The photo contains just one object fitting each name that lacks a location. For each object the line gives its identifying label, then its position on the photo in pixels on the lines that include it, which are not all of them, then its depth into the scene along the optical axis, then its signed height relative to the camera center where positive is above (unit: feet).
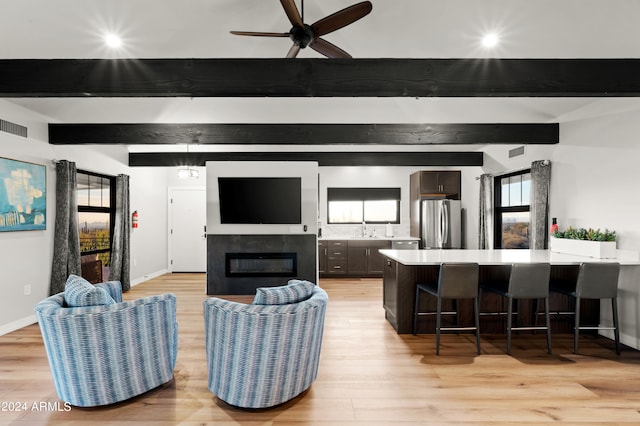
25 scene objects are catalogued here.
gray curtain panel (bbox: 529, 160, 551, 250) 15.60 +0.56
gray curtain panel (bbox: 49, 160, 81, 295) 15.66 -0.65
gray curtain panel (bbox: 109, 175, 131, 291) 20.24 -1.22
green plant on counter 12.36 -0.69
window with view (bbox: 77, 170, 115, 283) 18.60 -0.23
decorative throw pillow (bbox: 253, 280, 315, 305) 8.09 -1.83
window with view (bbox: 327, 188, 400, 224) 27.20 +0.86
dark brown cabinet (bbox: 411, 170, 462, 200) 24.72 +2.31
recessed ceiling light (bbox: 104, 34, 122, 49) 8.98 +4.54
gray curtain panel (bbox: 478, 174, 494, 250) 20.15 +0.11
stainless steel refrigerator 24.13 -0.48
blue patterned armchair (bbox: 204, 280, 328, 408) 7.75 -2.88
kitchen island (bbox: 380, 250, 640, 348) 13.20 -3.00
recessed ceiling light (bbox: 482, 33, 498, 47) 9.02 +4.54
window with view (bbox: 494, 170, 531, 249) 18.63 +0.34
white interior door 27.25 -0.95
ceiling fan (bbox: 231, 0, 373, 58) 6.95 +4.01
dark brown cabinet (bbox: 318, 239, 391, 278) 25.09 -2.97
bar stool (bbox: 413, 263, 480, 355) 11.37 -2.16
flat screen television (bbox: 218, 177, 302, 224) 20.26 +0.88
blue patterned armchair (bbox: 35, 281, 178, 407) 7.77 -2.93
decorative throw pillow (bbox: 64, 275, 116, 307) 8.13 -1.83
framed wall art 13.28 +0.85
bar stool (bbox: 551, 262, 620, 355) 11.18 -2.14
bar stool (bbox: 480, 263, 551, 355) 11.28 -2.16
